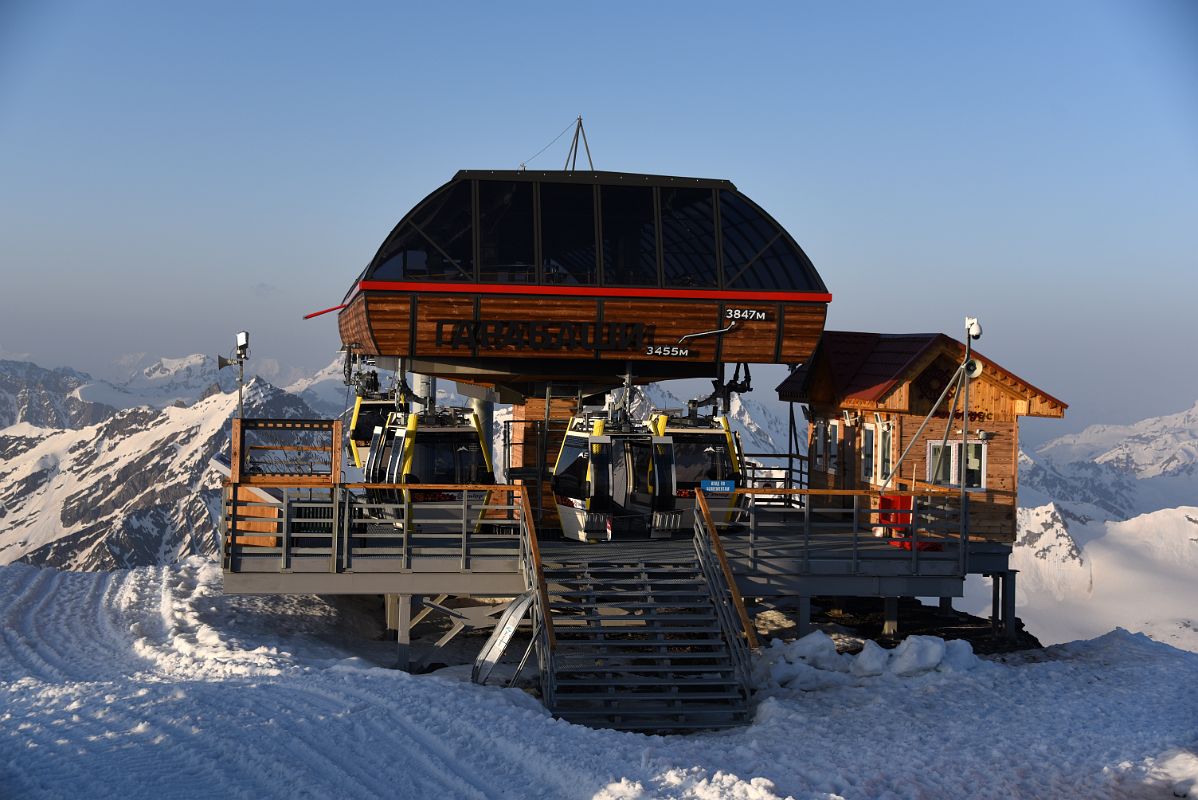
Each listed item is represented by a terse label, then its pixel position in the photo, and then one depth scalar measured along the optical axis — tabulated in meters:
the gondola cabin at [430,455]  20.80
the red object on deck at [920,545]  21.11
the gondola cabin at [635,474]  20.61
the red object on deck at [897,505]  22.45
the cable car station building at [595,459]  16.38
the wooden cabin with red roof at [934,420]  25.56
